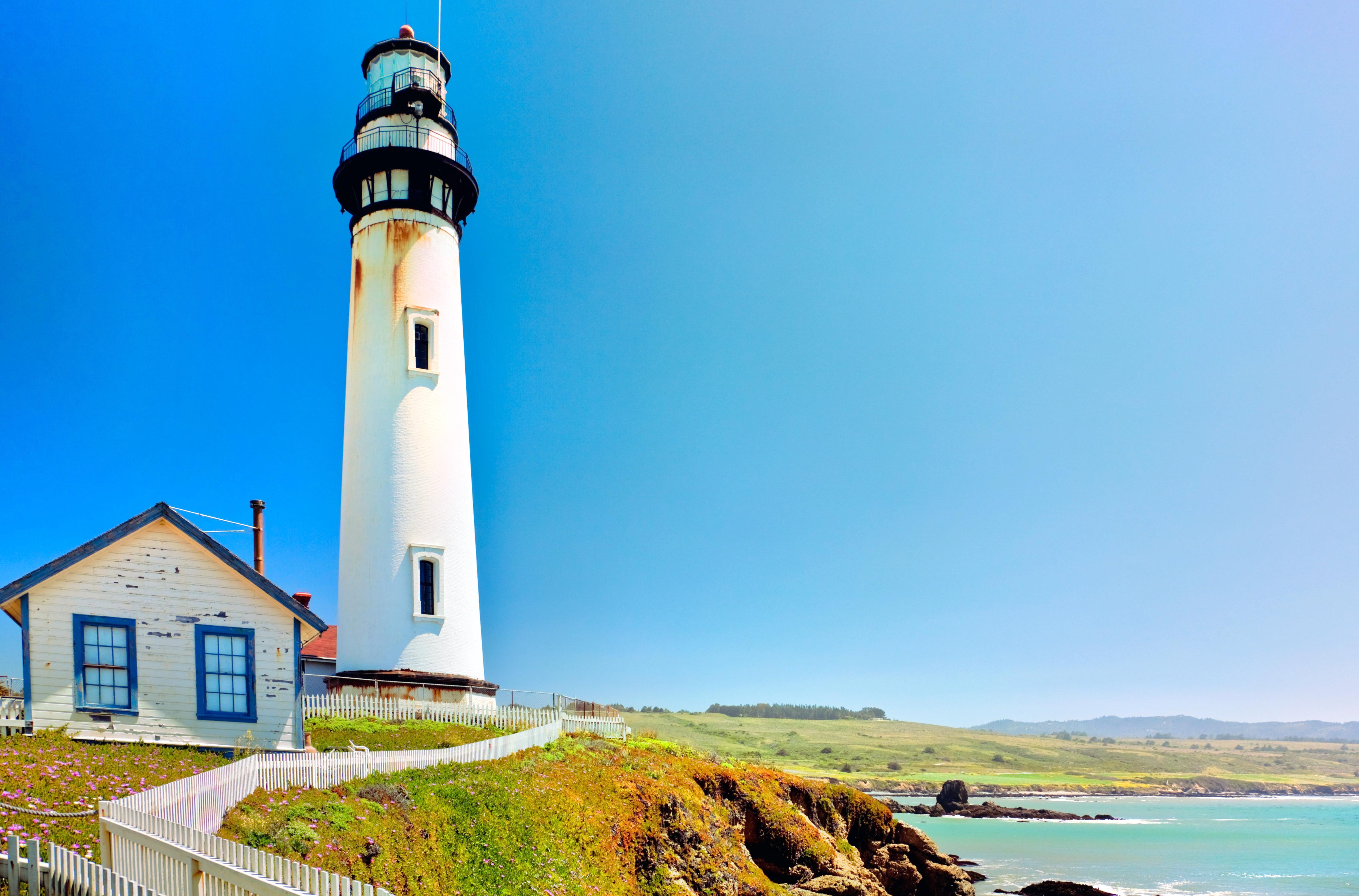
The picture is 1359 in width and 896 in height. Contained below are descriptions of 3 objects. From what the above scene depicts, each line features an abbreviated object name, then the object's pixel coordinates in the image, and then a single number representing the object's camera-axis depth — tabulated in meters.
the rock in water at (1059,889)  33.50
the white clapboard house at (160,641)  16.78
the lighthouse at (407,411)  27.08
